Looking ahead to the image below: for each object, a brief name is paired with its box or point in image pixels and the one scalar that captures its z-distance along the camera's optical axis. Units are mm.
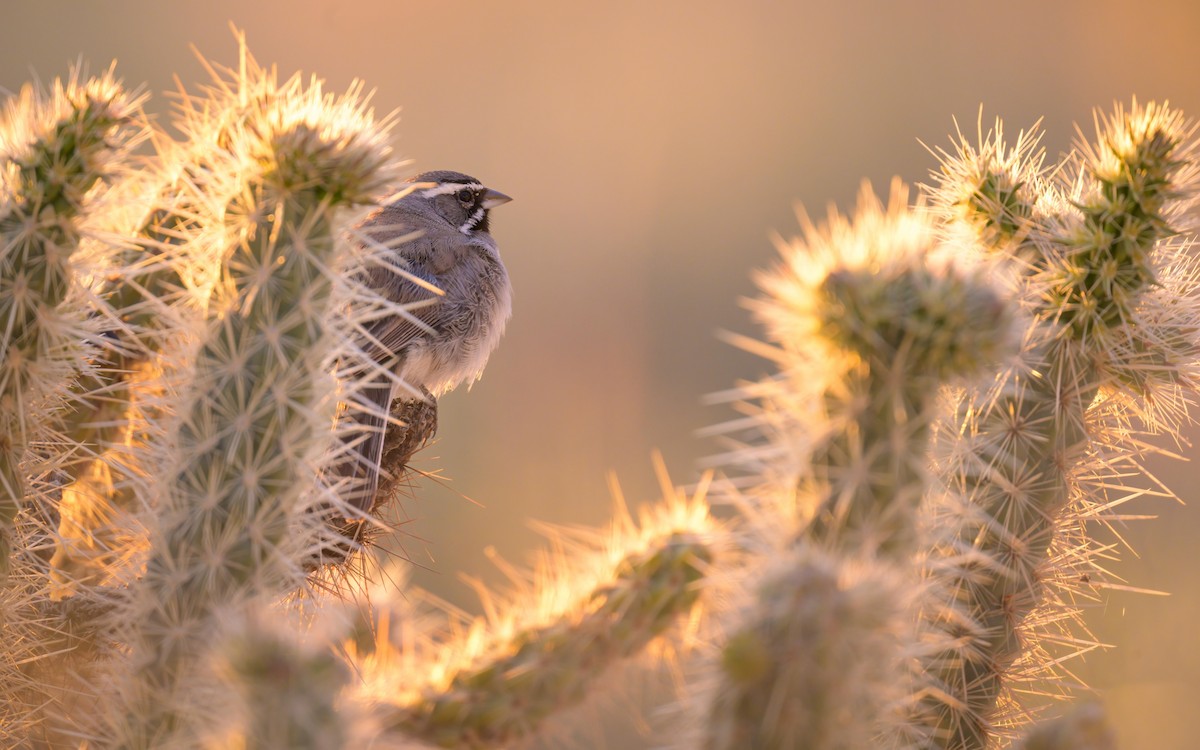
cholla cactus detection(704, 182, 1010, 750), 3326
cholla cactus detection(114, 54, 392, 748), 4398
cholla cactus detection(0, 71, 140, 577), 4629
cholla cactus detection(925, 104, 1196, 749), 5352
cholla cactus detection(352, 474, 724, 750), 5238
